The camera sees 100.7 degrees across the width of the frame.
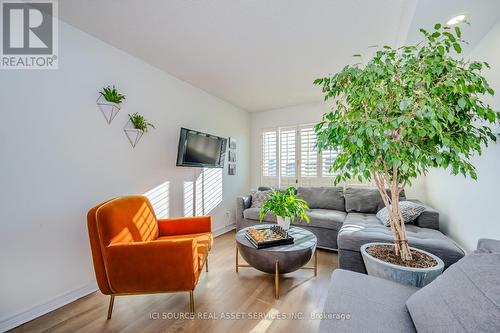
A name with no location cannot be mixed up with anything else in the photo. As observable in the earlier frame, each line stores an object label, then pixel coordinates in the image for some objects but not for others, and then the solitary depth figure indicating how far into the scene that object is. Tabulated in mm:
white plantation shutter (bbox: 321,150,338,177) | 3996
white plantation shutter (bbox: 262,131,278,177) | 4621
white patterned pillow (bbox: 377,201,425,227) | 2464
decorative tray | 1904
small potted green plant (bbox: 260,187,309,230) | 2197
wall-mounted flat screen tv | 2779
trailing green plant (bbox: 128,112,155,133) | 2406
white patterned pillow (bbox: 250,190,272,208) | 3635
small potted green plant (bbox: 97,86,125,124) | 2125
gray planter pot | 1262
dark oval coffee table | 1818
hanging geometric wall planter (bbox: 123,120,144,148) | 2367
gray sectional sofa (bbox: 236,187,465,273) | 1895
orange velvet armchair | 1520
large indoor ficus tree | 1138
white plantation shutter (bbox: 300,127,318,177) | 4156
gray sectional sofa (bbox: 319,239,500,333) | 717
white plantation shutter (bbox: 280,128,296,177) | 4422
